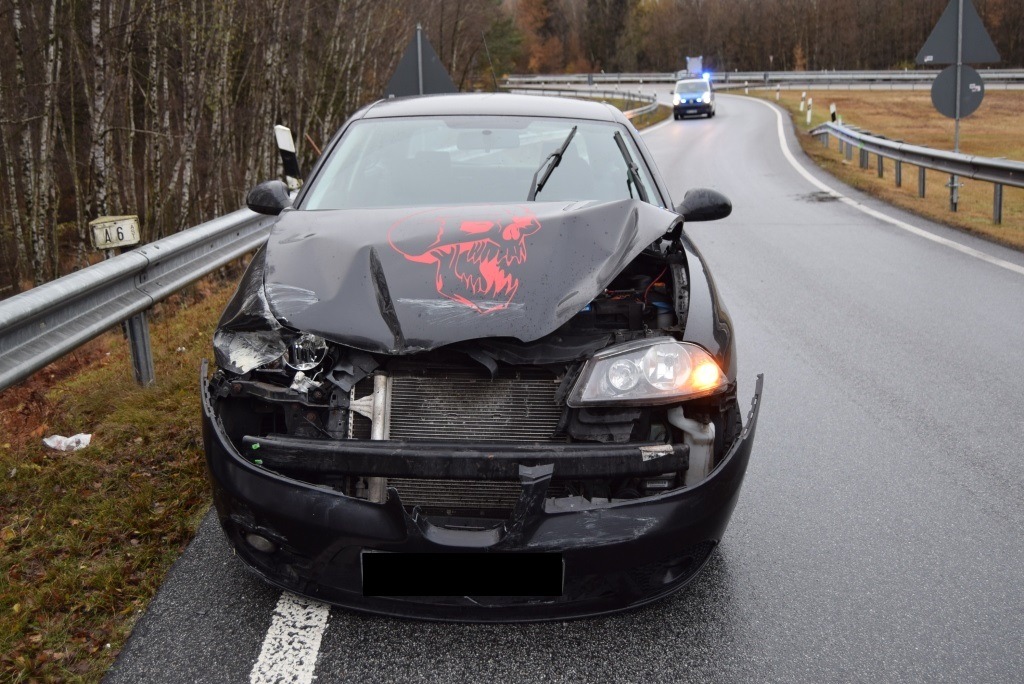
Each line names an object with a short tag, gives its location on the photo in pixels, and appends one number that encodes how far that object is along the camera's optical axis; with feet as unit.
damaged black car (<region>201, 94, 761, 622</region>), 8.70
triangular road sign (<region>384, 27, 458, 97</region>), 39.78
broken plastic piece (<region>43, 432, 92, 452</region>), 14.93
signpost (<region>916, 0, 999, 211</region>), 40.22
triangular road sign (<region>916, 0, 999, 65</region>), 40.16
